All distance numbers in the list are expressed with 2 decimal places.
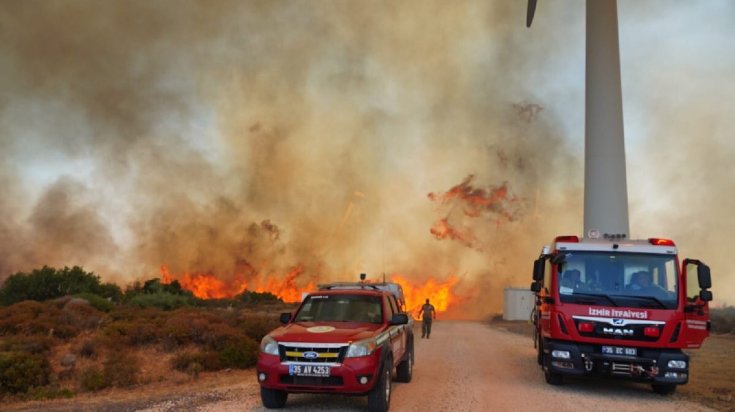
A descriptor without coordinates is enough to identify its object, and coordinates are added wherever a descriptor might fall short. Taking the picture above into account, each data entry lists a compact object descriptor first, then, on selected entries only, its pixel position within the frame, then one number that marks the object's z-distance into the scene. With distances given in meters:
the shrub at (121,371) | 14.43
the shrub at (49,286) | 47.22
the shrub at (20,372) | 13.80
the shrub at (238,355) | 17.12
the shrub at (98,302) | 32.53
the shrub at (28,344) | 17.08
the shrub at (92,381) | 14.08
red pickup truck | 8.94
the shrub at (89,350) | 17.77
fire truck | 11.79
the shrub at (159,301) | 39.12
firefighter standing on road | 27.69
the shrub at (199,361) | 16.47
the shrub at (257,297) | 60.13
